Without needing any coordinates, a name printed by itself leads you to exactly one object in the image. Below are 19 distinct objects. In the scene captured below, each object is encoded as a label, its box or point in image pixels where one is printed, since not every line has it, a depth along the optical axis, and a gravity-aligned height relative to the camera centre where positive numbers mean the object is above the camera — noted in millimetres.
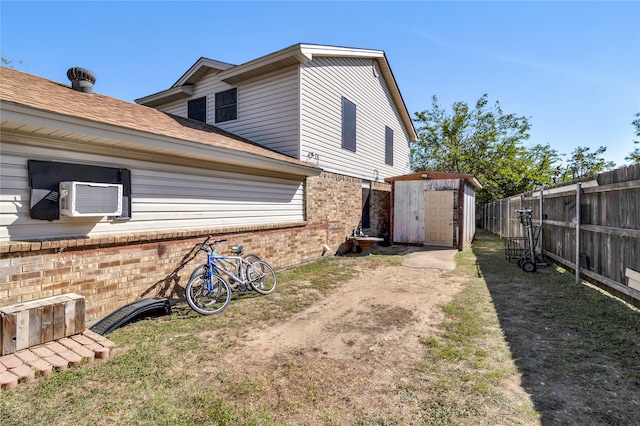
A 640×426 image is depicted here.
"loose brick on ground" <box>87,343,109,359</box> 3266 -1492
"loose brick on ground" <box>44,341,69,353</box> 3258 -1467
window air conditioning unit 3902 +208
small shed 11531 +331
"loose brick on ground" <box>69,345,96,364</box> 3174 -1495
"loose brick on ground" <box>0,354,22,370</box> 2900 -1460
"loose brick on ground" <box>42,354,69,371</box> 2979 -1492
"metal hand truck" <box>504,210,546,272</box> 7665 -917
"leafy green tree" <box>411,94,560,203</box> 22469 +5457
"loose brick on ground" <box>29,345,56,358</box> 3148 -1464
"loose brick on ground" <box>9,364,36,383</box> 2753 -1480
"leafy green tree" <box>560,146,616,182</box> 24791 +4910
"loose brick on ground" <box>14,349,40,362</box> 3033 -1462
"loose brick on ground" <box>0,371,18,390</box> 2623 -1474
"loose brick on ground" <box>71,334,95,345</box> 3471 -1473
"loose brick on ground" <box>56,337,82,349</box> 3356 -1469
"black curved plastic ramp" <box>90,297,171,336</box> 3902 -1390
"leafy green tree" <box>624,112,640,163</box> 23192 +5477
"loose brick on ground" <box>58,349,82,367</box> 3068 -1493
